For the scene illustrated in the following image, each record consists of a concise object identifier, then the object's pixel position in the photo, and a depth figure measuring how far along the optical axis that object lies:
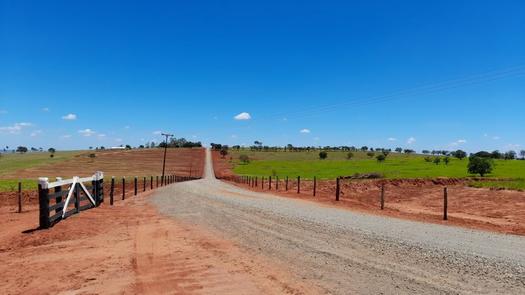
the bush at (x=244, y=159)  135.05
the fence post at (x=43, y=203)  13.48
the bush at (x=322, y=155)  143.75
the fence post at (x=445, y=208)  19.52
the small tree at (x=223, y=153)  167.65
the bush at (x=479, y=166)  58.41
